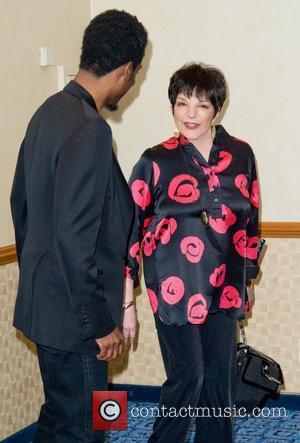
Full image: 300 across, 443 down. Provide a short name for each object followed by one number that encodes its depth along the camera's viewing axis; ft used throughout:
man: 7.32
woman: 10.12
